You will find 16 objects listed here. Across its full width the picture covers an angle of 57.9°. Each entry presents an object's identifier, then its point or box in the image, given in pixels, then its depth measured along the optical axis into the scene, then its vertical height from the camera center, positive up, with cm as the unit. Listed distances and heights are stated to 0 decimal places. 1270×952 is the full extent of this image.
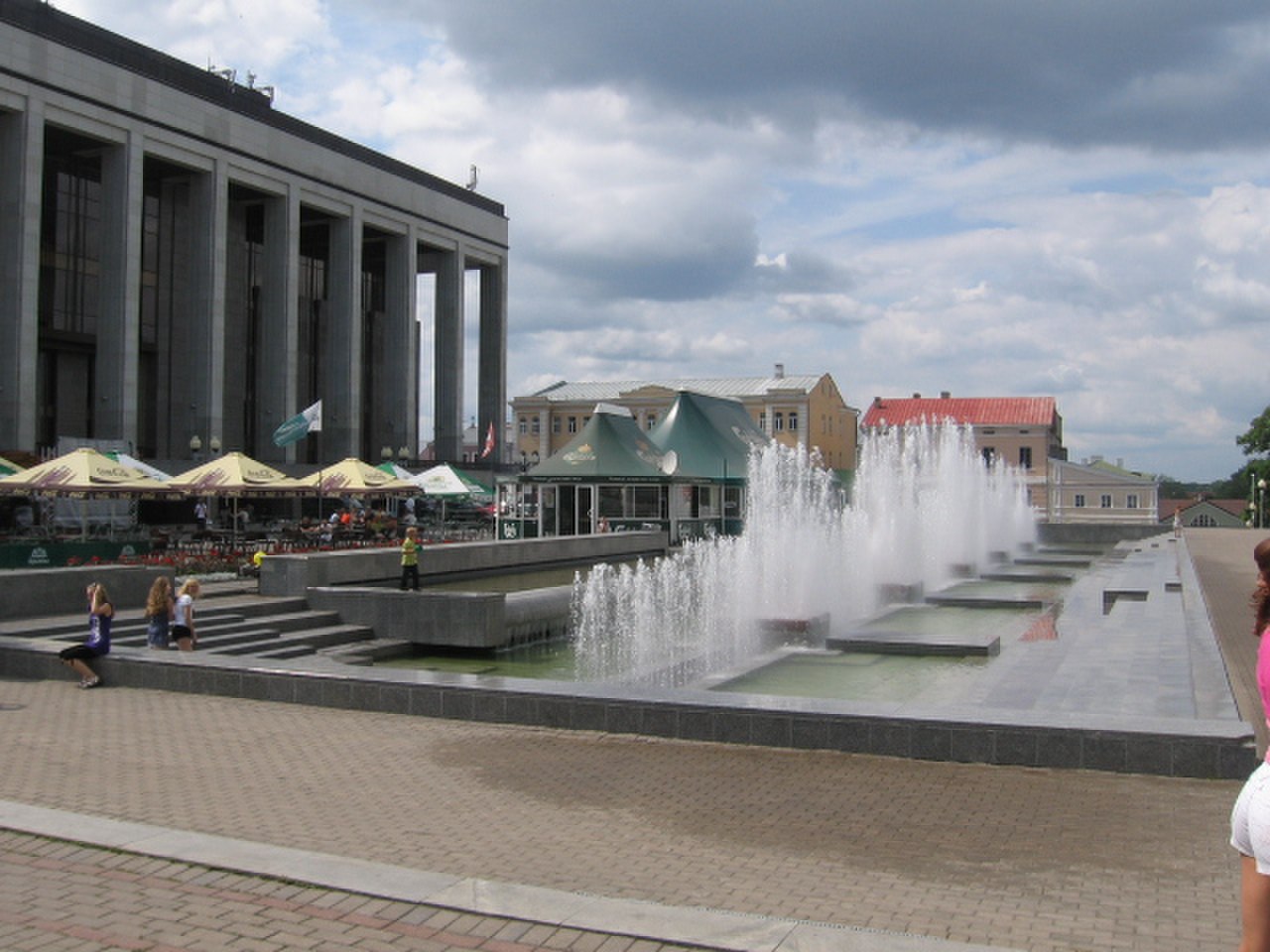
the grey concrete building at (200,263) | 3925 +1022
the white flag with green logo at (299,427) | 2848 +185
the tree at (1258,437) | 8575 +520
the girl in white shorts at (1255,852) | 339 -103
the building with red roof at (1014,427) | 8481 +589
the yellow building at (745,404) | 8088 +703
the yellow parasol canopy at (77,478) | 2167 +40
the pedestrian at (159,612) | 1350 -133
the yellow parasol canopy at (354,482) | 2772 +46
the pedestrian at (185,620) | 1345 -144
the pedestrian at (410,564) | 1939 -107
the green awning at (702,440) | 4003 +228
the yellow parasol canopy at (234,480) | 2530 +43
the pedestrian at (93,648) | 1161 -153
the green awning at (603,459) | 3584 +136
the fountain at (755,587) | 1592 -149
